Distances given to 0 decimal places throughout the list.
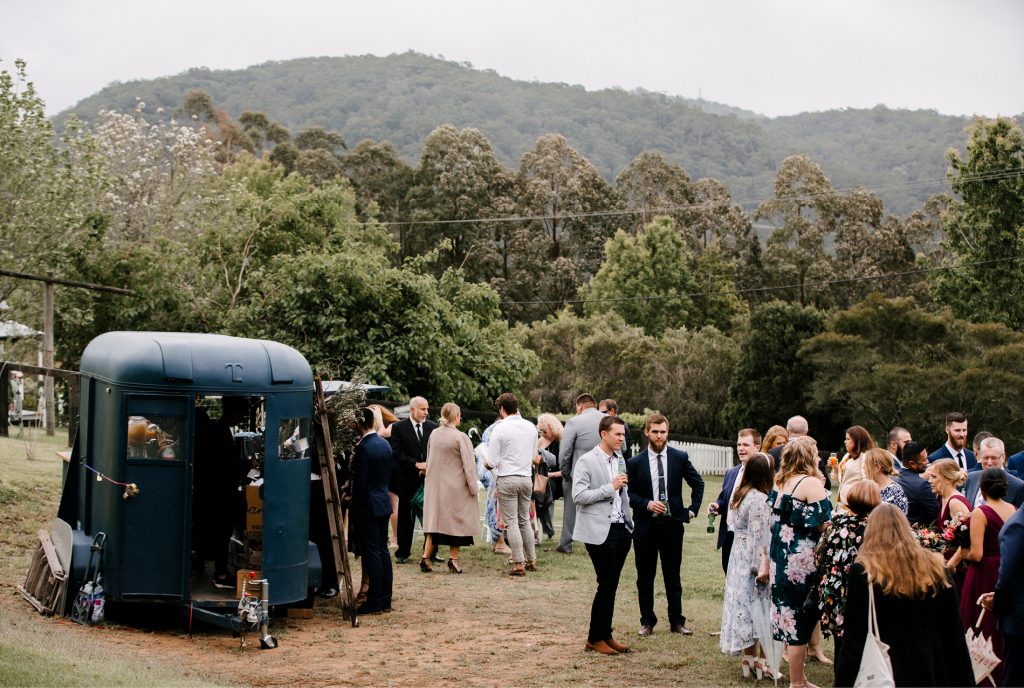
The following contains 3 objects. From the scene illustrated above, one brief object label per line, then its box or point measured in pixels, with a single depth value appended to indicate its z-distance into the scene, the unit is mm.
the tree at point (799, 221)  64812
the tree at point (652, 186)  74312
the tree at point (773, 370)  45406
